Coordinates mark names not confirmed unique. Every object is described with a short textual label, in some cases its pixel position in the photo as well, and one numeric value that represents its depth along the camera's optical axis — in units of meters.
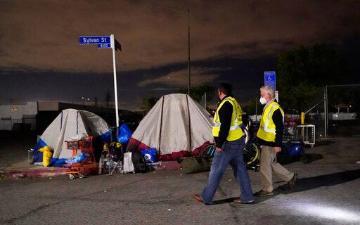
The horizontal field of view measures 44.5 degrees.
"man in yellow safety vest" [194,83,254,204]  6.73
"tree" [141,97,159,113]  52.22
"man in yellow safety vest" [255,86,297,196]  7.38
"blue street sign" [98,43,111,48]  12.69
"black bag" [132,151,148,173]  11.05
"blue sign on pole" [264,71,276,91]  14.02
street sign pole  12.70
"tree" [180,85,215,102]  62.44
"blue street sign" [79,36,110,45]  12.34
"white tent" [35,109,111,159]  12.83
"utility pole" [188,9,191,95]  30.60
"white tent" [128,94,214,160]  12.60
